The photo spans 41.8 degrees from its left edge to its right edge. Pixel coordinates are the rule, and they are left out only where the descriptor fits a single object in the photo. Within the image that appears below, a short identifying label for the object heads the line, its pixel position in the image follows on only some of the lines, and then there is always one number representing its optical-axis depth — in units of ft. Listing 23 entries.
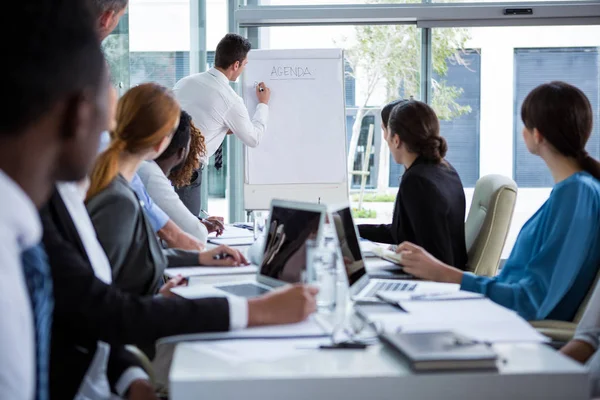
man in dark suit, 5.33
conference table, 4.62
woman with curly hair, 11.39
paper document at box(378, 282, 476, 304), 7.14
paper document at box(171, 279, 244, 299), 7.14
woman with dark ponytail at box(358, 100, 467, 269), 10.42
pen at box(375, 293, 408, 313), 6.79
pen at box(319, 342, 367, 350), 5.39
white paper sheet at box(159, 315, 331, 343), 5.61
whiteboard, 18.17
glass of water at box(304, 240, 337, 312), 6.58
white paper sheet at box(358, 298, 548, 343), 5.75
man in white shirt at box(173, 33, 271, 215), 17.16
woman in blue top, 7.51
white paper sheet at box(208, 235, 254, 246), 11.89
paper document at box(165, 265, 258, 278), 8.75
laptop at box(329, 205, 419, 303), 7.31
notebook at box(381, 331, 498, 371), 4.78
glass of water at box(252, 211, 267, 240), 11.87
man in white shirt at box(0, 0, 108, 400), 2.86
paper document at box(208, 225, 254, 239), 13.00
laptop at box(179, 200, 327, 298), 7.06
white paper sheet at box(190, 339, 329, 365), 5.12
